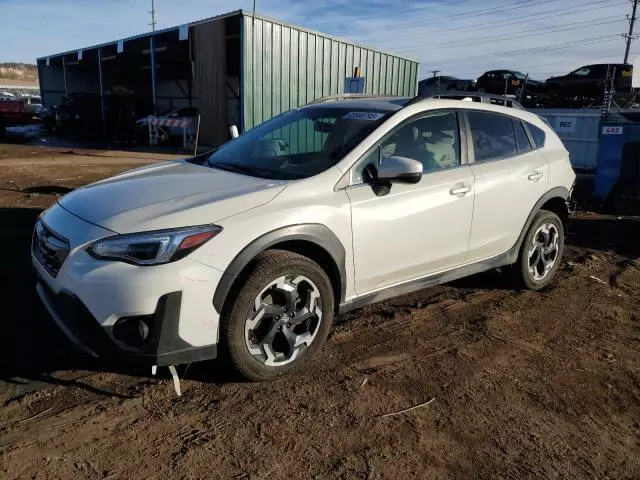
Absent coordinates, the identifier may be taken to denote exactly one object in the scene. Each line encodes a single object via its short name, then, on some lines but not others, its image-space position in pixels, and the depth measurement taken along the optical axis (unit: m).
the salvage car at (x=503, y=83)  26.50
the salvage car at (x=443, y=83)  31.38
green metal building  16.77
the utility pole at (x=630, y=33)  46.95
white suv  2.70
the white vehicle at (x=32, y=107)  22.92
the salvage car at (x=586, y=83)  21.88
